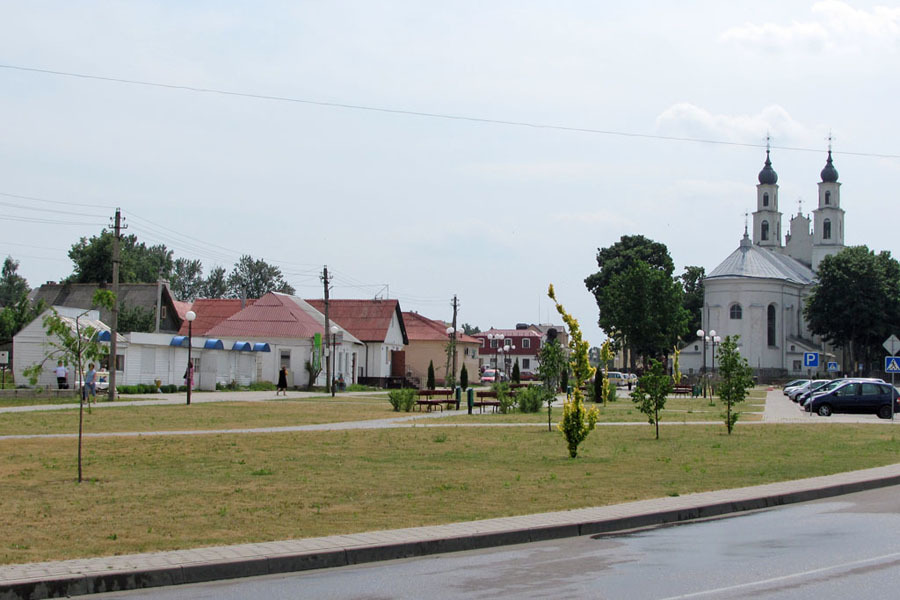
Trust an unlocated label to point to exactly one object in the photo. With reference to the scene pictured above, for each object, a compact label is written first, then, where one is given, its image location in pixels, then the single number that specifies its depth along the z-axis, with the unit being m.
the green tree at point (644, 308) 90.56
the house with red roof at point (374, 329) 75.31
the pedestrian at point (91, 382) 33.53
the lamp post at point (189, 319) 39.06
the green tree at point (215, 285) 138.50
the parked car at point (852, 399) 39.00
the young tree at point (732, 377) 25.73
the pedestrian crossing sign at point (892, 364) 36.03
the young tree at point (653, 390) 24.33
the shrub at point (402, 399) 37.38
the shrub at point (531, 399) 36.53
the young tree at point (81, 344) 15.60
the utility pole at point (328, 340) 56.59
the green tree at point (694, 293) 115.06
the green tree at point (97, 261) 92.00
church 103.25
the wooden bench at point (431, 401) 37.91
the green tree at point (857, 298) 92.81
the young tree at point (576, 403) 18.70
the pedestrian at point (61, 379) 45.38
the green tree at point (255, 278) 136.88
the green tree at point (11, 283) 131.43
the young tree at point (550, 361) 31.46
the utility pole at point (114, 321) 37.70
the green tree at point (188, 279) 137.50
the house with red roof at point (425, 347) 87.12
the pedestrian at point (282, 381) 51.97
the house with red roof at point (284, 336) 63.75
